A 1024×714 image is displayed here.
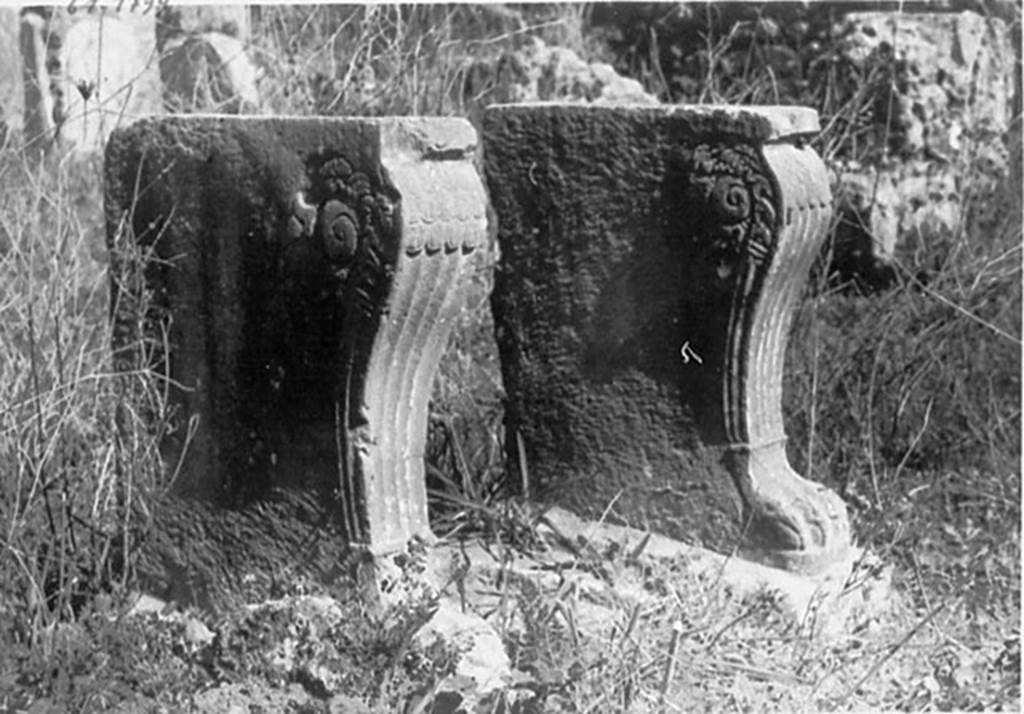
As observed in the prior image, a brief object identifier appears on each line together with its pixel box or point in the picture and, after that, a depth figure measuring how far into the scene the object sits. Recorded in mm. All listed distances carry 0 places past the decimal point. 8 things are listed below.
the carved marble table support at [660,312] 5461
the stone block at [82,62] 7055
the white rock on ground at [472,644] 4555
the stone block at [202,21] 7930
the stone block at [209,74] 7273
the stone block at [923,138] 7723
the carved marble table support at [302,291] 4715
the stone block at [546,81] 7902
